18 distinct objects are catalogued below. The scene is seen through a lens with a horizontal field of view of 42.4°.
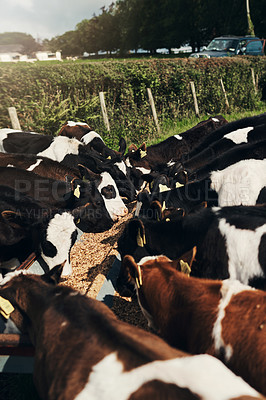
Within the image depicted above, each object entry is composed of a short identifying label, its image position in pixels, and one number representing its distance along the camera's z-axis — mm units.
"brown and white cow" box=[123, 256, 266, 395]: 2090
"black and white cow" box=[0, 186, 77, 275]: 4227
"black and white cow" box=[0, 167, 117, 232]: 5234
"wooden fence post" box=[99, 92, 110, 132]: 10652
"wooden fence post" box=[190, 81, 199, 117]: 14219
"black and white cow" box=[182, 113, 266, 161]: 7234
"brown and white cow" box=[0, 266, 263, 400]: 1686
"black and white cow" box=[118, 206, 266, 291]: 3039
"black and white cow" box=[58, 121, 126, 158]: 8125
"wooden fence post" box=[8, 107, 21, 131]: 8281
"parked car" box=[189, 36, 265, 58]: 20672
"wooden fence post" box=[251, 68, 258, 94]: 17702
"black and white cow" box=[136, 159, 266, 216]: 4391
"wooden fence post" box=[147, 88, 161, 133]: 12218
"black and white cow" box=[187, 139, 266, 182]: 4898
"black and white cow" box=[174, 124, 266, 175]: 6473
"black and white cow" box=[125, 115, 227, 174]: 8234
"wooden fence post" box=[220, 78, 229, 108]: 15802
